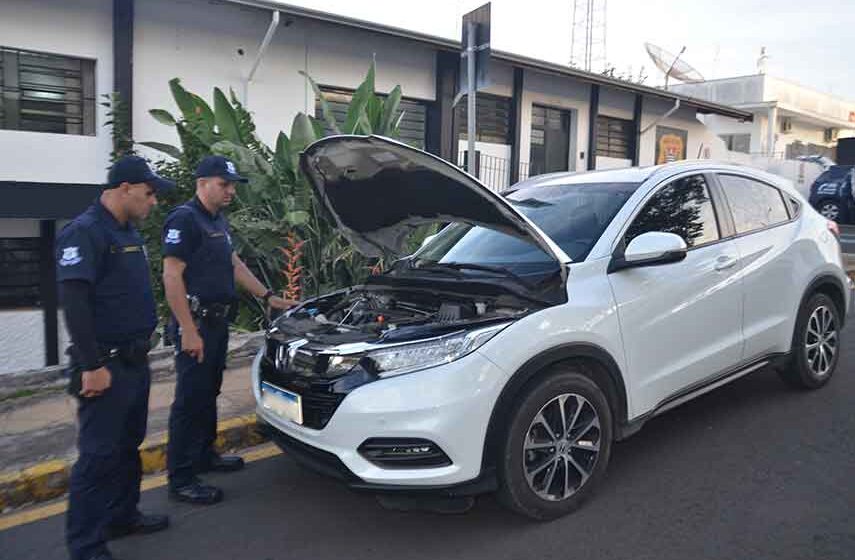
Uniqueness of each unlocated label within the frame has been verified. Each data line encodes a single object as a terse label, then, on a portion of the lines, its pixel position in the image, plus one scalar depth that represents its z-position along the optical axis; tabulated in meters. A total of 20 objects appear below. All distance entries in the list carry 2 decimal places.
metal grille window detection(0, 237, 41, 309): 8.77
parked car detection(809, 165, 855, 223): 16.78
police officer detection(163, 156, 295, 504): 3.49
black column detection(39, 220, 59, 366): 8.94
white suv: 2.95
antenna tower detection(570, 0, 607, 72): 29.19
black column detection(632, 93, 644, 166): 16.25
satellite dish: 21.66
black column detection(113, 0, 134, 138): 8.54
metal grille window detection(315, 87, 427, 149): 11.61
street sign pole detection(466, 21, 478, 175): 5.84
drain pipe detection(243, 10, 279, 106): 9.02
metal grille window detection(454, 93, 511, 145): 13.16
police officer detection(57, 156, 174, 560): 2.78
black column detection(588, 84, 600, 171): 14.93
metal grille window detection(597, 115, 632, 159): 16.09
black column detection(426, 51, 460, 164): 11.95
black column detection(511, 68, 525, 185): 13.23
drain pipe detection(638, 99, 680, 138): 16.14
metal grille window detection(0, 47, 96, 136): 8.21
